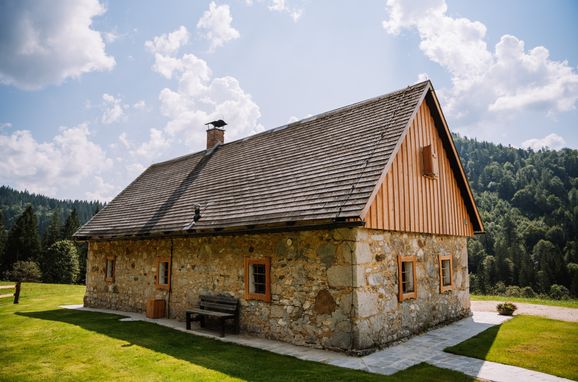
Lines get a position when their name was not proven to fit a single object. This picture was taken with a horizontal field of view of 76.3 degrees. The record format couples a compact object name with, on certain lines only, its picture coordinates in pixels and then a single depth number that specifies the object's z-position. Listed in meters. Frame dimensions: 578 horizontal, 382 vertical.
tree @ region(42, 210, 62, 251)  52.12
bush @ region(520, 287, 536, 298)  52.23
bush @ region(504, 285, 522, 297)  47.84
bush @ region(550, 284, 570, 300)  50.14
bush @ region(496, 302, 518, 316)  12.54
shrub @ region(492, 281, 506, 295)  55.90
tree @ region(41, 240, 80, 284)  42.22
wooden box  12.59
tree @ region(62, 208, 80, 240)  52.80
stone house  8.34
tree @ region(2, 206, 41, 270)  47.66
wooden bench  9.84
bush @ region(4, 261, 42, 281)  39.88
